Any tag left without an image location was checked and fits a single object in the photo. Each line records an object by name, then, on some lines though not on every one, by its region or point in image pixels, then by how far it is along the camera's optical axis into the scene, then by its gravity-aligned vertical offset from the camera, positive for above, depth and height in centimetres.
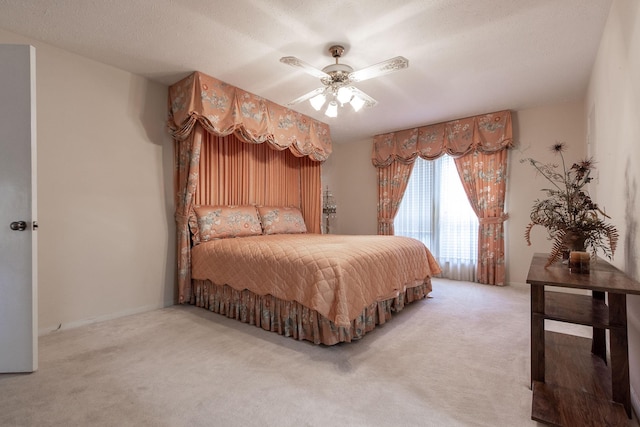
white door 172 -2
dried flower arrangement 155 -6
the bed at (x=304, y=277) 204 -53
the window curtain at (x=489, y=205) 386 +11
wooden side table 125 -78
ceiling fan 218 +111
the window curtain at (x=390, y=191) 470 +37
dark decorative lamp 513 +11
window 420 -6
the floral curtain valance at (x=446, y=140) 385 +108
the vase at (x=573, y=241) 155 -15
